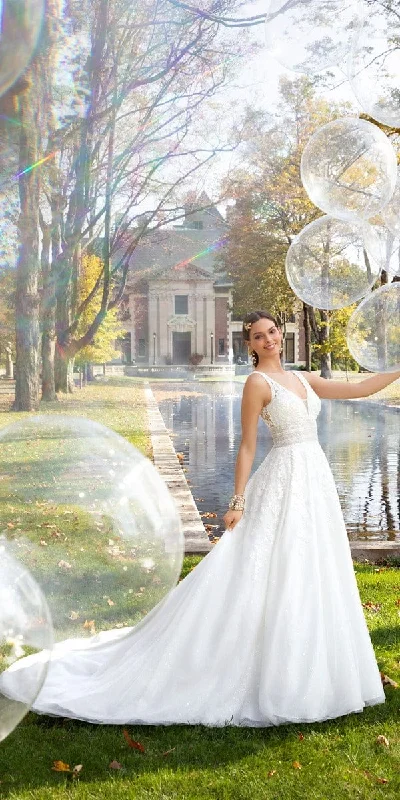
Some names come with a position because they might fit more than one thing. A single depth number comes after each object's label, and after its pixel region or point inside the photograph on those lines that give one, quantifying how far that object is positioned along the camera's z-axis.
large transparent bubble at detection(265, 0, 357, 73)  4.60
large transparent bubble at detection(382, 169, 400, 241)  3.87
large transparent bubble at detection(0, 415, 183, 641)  3.14
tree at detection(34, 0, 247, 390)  15.01
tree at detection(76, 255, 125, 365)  21.53
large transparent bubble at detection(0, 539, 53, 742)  2.59
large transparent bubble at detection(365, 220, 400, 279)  3.88
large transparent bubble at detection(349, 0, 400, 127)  4.10
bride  3.01
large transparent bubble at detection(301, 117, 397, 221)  3.98
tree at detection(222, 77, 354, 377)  27.23
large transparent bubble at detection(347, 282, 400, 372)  3.50
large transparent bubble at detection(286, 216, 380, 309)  4.28
